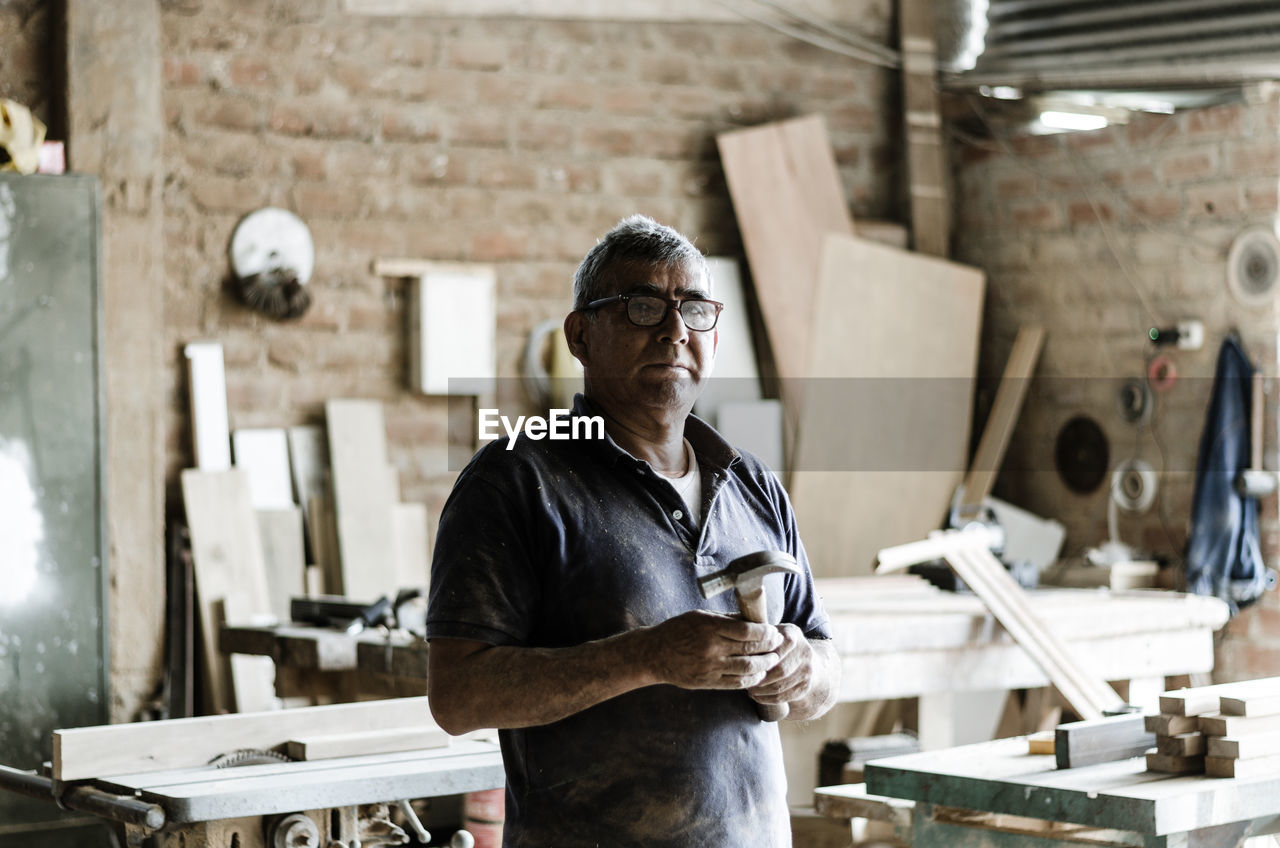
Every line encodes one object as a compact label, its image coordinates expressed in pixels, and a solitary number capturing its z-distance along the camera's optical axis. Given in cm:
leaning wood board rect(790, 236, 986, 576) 577
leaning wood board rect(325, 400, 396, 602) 522
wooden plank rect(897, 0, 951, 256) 626
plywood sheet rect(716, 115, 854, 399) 585
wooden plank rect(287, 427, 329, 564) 527
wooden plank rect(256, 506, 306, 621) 512
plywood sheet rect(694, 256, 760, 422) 577
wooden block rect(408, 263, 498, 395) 546
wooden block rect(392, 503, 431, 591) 536
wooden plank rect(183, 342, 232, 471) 511
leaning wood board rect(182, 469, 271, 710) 496
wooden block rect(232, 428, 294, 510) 519
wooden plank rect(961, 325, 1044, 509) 601
